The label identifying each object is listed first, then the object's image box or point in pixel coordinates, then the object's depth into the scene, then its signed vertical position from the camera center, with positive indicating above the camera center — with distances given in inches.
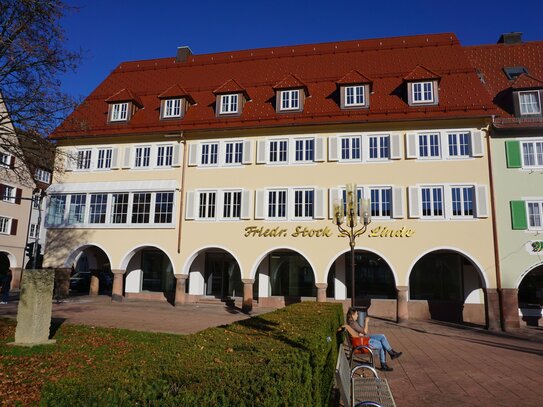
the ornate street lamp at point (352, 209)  582.2 +83.2
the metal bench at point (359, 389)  208.5 -67.7
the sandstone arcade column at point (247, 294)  865.5 -54.0
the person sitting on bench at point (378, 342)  381.7 -64.8
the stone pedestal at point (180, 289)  909.8 -48.9
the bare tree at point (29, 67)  463.8 +222.6
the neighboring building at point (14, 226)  1402.6 +122.3
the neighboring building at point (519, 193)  767.7 +145.9
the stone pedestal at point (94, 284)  1098.7 -50.5
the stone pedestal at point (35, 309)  410.9 -43.9
